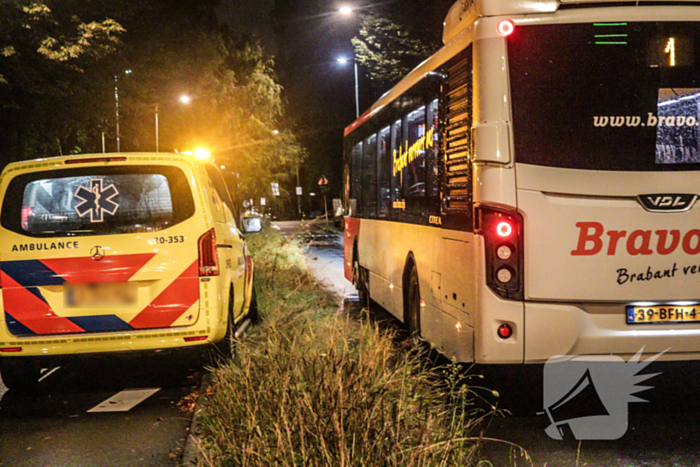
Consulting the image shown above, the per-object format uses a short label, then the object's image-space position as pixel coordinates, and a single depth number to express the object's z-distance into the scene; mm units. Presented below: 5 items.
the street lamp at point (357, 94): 36709
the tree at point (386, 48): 21844
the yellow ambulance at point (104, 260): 6723
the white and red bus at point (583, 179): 5773
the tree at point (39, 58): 19375
